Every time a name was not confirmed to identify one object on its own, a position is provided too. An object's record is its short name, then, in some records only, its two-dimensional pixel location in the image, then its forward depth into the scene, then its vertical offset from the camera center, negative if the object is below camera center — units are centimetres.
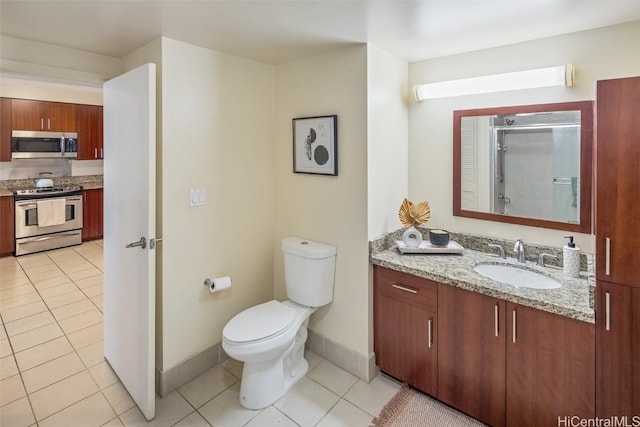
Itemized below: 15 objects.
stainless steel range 471 -12
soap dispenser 184 -28
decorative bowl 226 -20
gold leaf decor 230 -3
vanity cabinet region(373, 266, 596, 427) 154 -74
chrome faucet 206 -25
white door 185 -11
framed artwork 230 +44
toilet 193 -70
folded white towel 483 -3
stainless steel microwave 478 +94
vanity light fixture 189 +76
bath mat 187 -116
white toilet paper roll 229 -50
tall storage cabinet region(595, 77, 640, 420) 135 -14
